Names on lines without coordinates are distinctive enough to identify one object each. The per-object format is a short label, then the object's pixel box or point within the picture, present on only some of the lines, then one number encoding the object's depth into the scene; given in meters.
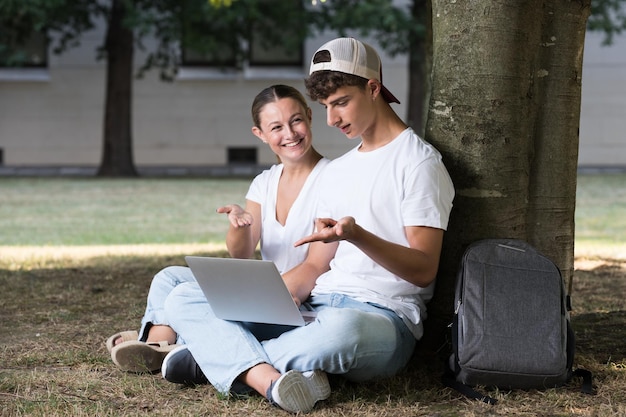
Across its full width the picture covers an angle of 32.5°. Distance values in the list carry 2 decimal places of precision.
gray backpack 3.79
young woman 4.39
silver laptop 3.79
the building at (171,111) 24.52
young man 3.77
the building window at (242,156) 24.95
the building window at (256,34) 20.17
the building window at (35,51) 24.30
